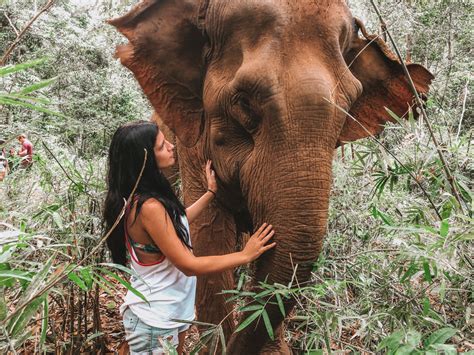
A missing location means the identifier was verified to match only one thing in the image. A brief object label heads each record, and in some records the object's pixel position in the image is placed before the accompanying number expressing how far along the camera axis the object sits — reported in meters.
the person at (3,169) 3.00
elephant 2.29
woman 2.21
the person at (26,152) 3.32
